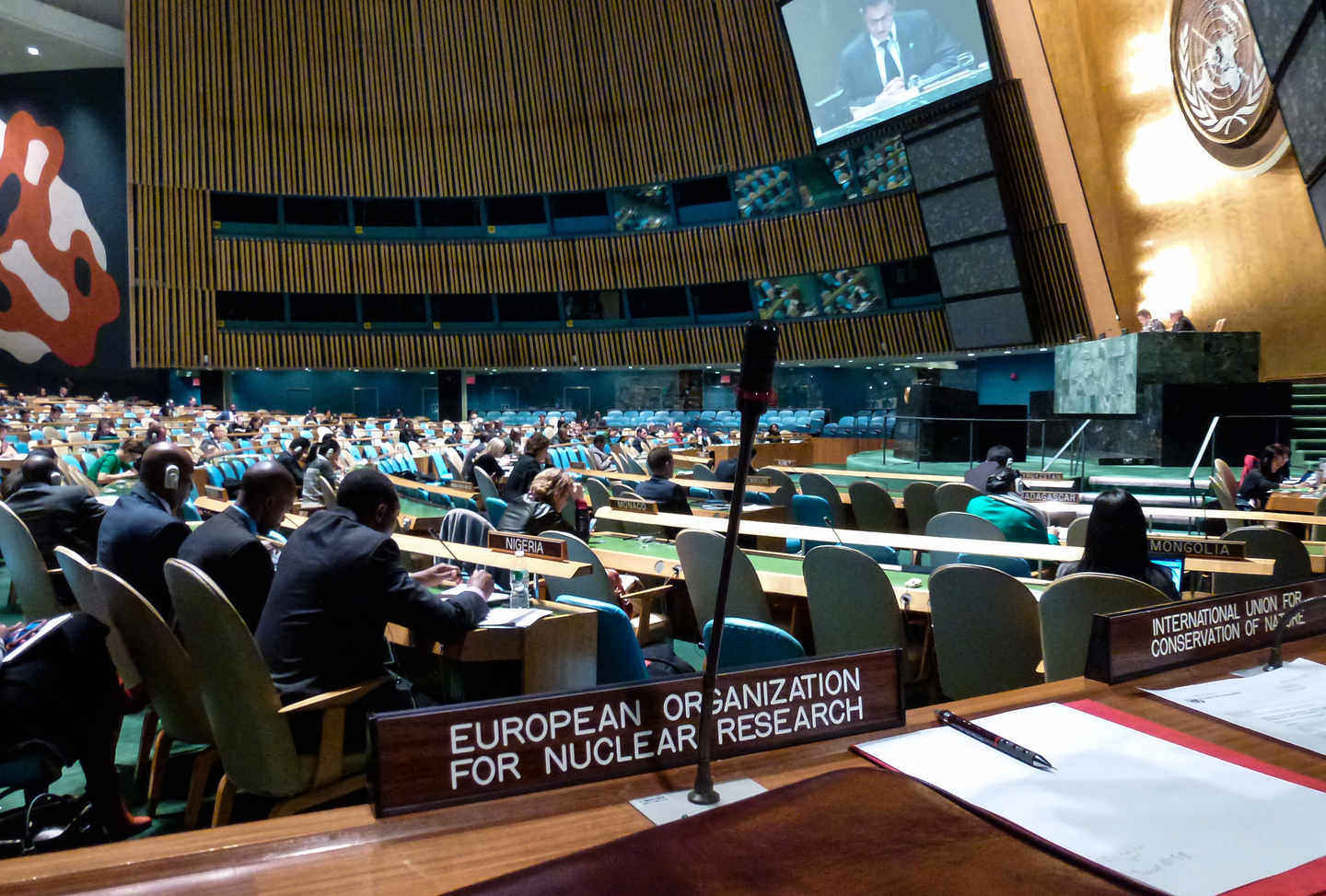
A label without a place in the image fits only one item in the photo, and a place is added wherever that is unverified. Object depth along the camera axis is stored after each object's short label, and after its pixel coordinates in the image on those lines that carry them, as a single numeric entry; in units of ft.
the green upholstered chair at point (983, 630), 9.37
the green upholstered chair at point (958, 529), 14.28
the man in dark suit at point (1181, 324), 35.63
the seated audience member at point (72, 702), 7.32
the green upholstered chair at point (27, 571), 11.23
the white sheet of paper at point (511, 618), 8.59
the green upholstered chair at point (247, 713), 6.79
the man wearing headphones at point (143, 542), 10.36
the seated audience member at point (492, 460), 25.76
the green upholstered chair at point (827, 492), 23.29
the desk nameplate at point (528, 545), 9.86
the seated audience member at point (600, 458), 40.40
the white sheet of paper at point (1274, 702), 3.45
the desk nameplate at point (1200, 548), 9.73
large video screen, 43.83
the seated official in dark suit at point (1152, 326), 36.17
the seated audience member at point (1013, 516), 14.83
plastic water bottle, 9.68
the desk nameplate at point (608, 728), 2.69
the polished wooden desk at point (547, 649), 8.42
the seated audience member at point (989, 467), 18.31
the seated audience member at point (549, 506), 15.21
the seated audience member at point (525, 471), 19.71
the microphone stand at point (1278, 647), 4.34
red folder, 2.21
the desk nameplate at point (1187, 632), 4.08
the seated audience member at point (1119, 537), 9.25
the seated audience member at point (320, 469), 23.21
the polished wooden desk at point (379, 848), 2.27
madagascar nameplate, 19.77
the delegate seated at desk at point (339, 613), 7.48
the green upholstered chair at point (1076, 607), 8.15
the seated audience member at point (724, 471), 25.13
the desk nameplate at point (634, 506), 16.52
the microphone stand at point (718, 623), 2.63
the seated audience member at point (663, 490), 18.76
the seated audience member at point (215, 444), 31.68
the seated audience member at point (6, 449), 27.73
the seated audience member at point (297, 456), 26.37
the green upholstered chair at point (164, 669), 7.82
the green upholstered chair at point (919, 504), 21.62
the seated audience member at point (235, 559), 8.97
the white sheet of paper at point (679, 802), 2.66
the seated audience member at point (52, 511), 13.57
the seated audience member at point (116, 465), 21.57
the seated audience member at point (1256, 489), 23.35
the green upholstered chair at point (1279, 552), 13.08
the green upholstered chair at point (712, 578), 11.28
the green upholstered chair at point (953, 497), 20.07
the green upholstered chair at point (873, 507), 22.02
